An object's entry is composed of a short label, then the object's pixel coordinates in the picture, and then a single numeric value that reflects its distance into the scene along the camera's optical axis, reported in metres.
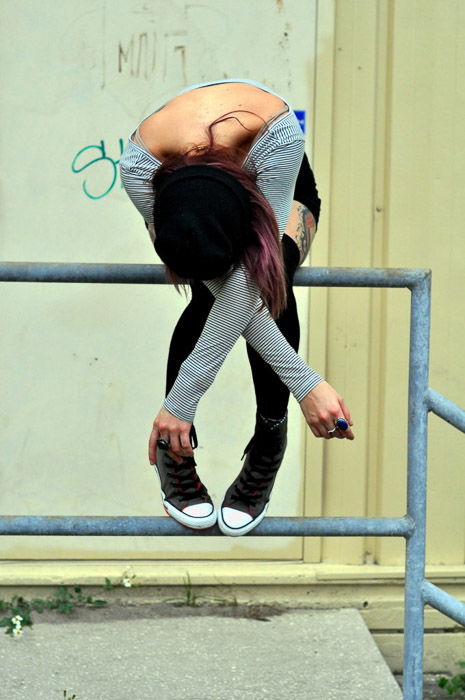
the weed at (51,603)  7.69
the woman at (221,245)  4.25
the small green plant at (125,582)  7.81
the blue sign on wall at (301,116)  7.63
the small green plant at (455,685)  7.65
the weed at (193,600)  7.89
